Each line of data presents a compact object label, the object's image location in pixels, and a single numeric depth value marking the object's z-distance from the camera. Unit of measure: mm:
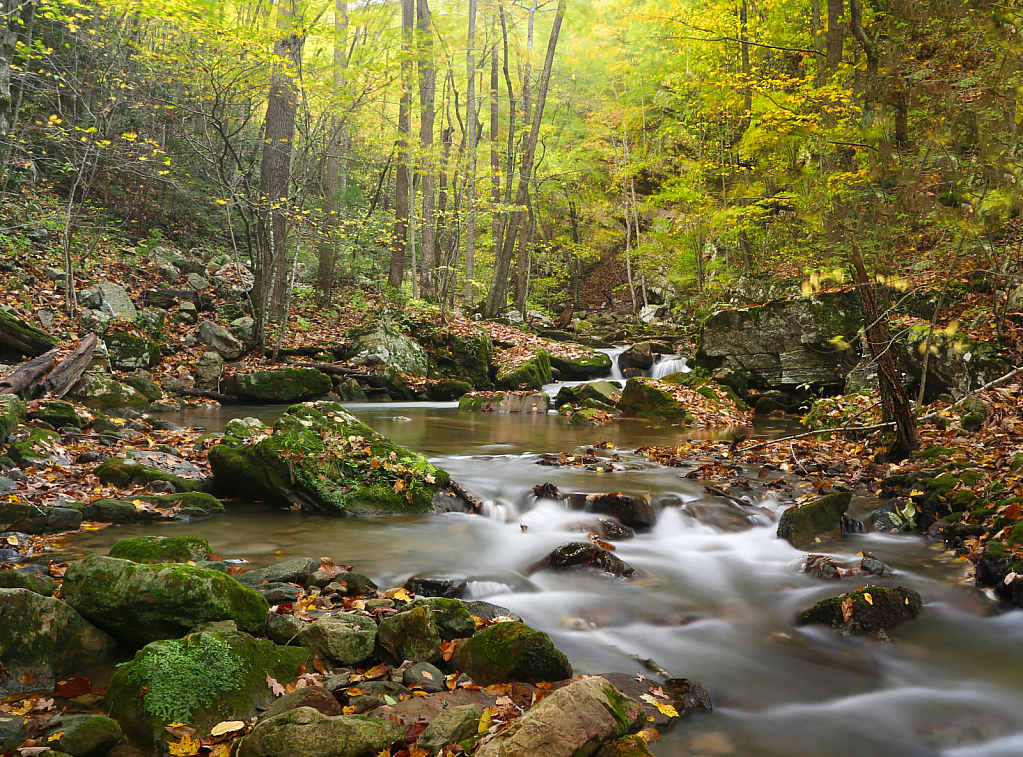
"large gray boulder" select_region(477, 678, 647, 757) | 2350
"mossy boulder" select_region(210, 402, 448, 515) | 6426
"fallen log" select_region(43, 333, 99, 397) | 9255
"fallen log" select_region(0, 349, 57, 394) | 8344
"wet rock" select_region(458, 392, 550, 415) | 14656
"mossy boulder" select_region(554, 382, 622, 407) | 14242
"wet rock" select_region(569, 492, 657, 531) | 6355
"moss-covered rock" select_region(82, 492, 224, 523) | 5547
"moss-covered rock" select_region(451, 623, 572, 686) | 3340
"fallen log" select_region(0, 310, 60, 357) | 9766
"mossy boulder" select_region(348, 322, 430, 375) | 15828
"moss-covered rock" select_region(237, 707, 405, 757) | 2486
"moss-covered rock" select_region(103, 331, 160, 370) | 12320
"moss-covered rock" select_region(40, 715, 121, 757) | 2531
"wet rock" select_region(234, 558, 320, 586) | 4277
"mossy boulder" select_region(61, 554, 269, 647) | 3355
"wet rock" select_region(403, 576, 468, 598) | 4605
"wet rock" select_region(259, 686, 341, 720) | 2834
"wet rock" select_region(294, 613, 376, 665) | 3396
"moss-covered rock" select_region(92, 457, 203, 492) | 6355
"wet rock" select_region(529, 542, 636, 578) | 5328
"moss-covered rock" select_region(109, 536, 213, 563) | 4047
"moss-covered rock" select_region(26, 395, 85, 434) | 7949
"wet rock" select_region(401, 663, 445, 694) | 3217
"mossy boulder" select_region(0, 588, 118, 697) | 3090
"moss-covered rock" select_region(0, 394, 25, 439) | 6633
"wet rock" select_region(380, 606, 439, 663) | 3471
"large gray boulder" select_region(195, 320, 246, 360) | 14438
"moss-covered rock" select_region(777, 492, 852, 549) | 5789
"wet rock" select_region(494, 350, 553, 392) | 16391
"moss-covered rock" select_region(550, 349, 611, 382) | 18000
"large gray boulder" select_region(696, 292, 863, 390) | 12711
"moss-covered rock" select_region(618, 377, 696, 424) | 13078
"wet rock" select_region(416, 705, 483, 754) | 2609
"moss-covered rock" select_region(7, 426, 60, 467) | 6352
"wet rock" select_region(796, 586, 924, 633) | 4246
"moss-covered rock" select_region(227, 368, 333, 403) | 13188
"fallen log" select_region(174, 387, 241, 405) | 12904
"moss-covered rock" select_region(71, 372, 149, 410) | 9797
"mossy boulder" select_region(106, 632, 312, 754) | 2752
